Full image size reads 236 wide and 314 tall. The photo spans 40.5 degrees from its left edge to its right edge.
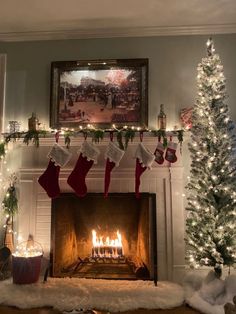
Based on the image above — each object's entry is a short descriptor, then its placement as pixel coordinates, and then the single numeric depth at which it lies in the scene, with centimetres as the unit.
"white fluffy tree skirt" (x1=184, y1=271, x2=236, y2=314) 237
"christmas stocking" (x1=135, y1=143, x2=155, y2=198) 285
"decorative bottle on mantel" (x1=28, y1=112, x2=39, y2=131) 316
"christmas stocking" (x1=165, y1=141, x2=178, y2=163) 293
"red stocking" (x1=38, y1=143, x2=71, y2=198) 291
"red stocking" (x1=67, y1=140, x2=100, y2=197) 291
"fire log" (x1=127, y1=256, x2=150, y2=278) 299
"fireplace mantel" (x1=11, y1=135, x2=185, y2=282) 301
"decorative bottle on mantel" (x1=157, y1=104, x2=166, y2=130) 312
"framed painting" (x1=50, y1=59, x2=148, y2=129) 325
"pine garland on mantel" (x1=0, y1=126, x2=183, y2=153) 298
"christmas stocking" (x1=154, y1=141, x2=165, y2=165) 293
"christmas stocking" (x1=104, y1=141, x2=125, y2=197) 287
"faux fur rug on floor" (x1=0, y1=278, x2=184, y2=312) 241
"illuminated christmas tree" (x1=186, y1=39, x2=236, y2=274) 262
